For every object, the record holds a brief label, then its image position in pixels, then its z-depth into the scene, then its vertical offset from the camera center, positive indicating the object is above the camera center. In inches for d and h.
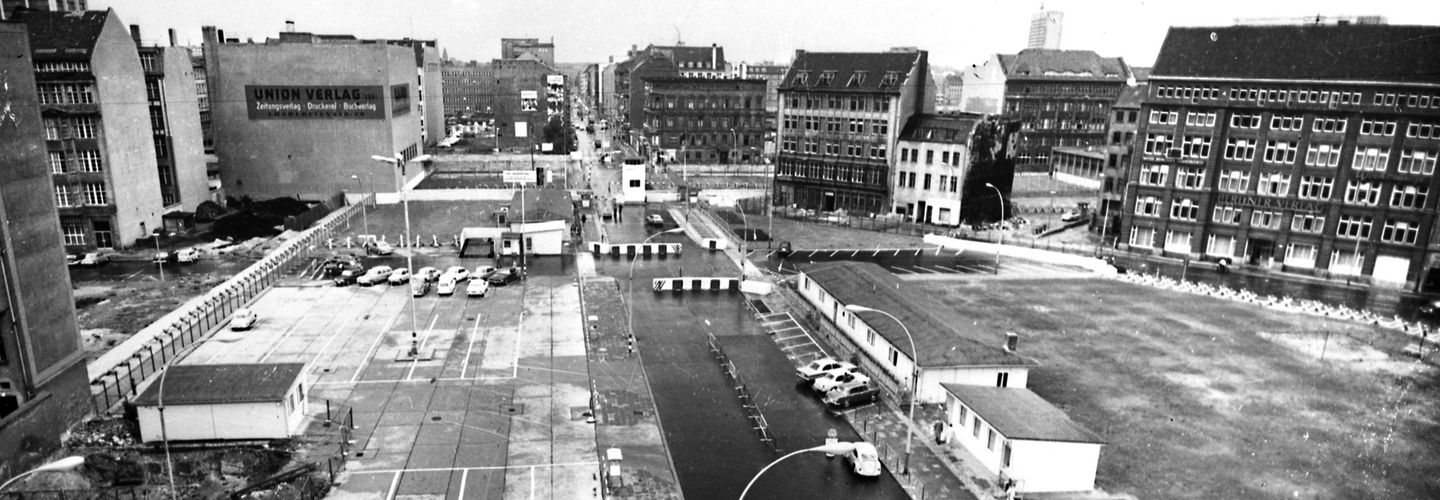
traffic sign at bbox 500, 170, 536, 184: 4236.2 -385.4
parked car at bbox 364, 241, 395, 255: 2699.3 -499.2
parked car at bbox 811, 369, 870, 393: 1590.8 -525.6
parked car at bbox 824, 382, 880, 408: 1537.9 -534.0
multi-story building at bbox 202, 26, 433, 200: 3651.6 -80.0
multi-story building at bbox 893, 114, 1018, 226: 3412.9 -218.9
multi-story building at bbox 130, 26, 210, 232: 3112.7 -145.6
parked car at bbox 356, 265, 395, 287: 2315.5 -507.8
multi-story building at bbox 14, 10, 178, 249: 2573.8 -102.5
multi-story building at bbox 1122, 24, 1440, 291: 2576.3 -88.4
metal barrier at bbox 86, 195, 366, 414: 1562.0 -547.7
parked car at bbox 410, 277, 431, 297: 2244.0 -518.2
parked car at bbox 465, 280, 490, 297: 2214.6 -507.6
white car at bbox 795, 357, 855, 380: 1660.9 -526.5
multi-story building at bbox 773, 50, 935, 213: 3570.4 -46.6
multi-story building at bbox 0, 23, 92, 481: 1269.7 -338.8
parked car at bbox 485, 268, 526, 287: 2369.6 -512.2
